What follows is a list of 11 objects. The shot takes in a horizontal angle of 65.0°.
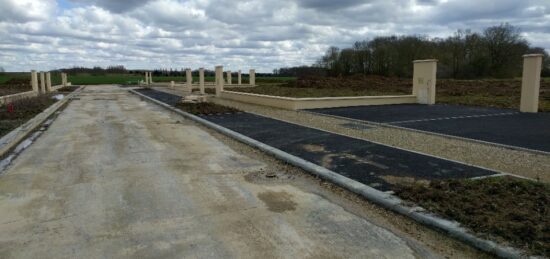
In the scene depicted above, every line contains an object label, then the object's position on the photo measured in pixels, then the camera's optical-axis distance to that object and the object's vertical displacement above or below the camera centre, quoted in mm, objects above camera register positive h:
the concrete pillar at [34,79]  31094 -394
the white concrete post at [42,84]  35375 -836
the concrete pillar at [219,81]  26675 -362
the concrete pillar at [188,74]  32537 +77
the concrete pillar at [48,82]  37188 -678
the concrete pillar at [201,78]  29766 -233
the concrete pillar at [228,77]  45531 -180
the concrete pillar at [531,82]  14242 -157
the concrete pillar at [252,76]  43531 -57
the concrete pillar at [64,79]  49628 -551
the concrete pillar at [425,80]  18281 -144
